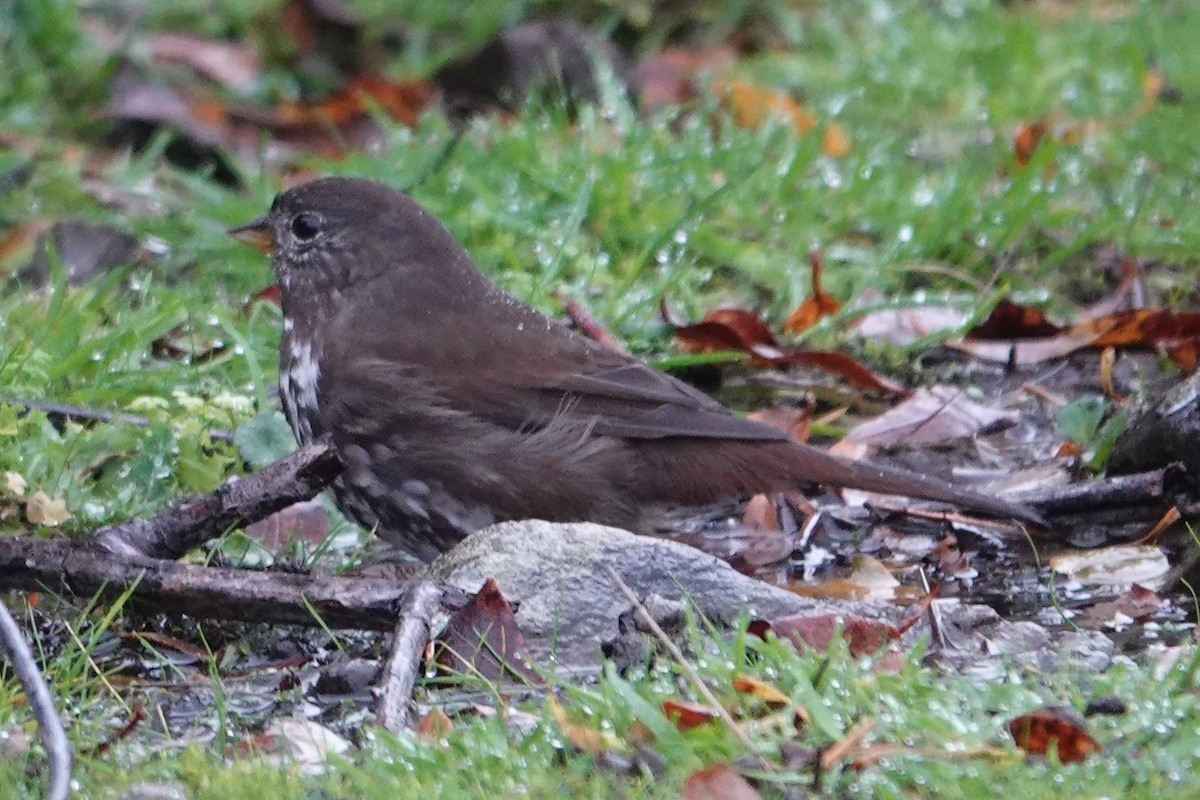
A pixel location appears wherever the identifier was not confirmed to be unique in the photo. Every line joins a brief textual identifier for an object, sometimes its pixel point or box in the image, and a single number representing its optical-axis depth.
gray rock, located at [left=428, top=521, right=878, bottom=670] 6.87
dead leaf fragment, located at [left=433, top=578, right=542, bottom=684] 6.62
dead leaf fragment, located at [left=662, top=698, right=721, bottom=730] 5.66
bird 8.45
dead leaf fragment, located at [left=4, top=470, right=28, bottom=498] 8.07
